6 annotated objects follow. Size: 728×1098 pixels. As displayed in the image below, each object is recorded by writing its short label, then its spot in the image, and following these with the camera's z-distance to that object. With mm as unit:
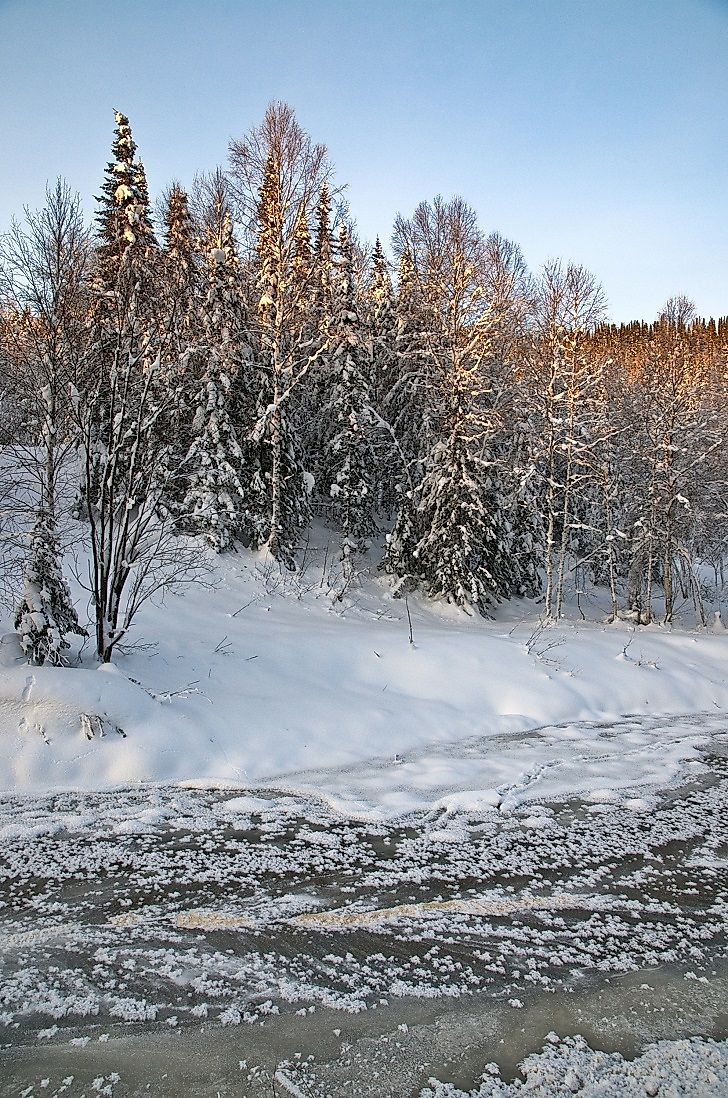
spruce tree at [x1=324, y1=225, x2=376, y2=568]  19562
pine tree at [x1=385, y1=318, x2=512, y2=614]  18406
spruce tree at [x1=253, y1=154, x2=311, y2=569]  17219
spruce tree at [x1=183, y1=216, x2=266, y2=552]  17234
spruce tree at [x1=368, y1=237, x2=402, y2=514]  22531
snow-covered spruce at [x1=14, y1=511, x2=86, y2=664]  7715
